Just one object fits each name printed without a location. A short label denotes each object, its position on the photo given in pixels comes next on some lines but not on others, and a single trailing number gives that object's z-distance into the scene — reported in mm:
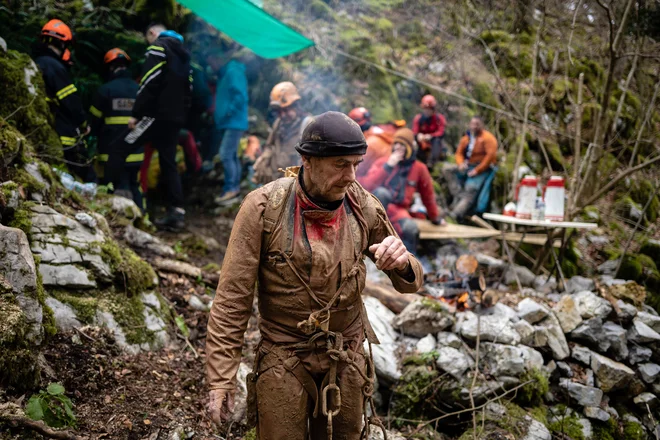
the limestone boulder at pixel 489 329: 5199
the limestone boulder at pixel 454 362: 4801
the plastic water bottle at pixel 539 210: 6445
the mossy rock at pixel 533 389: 4859
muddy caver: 2324
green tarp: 7398
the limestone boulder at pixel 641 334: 5801
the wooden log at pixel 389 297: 5992
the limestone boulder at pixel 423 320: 5301
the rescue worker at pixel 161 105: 6246
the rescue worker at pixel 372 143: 8430
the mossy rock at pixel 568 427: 4750
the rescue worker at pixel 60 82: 5840
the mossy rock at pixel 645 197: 10453
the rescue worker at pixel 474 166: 9805
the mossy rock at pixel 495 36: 12523
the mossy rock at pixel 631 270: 7586
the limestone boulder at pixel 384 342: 4699
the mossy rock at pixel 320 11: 13539
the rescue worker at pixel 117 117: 6508
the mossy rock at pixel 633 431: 5133
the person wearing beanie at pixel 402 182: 7707
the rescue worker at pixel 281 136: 7824
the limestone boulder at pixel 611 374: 5379
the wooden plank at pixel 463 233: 7896
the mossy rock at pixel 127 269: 4270
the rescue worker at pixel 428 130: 10148
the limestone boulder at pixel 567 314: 5793
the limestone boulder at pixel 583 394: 5148
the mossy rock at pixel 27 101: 5062
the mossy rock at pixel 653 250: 8273
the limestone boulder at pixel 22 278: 2895
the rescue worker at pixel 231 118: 8086
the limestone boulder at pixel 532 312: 5773
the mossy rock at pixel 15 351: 2672
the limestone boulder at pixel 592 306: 5840
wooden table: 6168
